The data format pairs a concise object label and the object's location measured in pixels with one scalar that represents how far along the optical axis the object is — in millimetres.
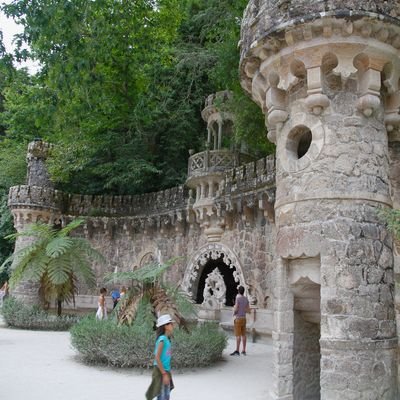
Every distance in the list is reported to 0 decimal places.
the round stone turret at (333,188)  6008
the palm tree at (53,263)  15023
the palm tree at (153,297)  9805
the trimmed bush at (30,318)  15688
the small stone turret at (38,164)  20422
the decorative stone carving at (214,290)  16000
